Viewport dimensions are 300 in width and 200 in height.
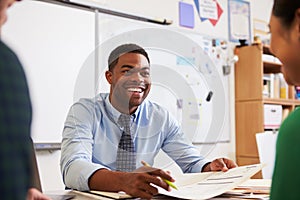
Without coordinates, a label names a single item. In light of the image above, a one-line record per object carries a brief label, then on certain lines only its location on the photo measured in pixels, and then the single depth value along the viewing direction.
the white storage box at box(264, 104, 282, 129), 3.18
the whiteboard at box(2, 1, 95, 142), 2.10
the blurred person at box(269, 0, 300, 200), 0.56
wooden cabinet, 3.16
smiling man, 1.13
